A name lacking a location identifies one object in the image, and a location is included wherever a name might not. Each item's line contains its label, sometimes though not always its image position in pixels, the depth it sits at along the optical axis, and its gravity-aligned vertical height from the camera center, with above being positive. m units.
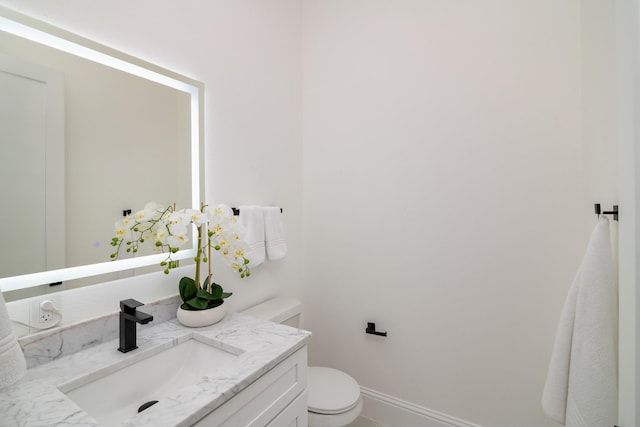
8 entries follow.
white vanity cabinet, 0.78 -0.57
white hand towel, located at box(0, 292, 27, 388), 0.59 -0.29
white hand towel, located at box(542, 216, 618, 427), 0.89 -0.41
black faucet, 0.93 -0.36
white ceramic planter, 1.11 -0.40
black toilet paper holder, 1.72 -0.69
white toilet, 1.28 -0.85
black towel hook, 0.83 +0.00
